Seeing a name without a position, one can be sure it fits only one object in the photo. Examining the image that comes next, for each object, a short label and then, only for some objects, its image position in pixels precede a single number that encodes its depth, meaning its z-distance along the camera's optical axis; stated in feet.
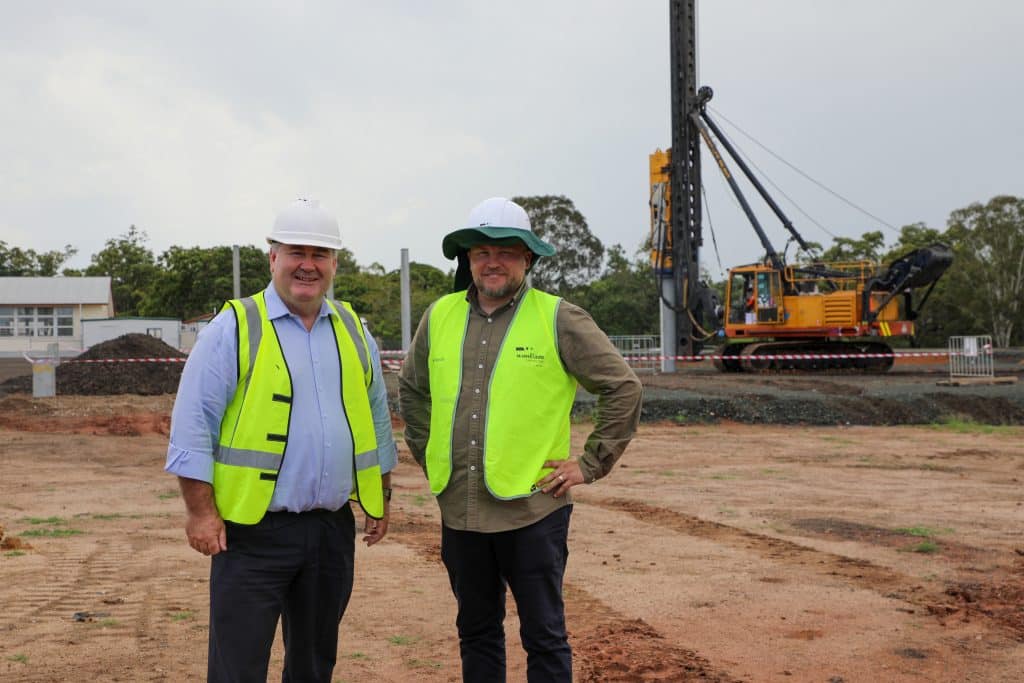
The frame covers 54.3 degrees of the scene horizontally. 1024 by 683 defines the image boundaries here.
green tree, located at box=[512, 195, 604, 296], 171.12
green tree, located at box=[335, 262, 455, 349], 155.74
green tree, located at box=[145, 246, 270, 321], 185.26
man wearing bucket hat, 10.91
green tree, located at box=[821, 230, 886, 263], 167.22
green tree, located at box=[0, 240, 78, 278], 234.99
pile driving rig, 85.81
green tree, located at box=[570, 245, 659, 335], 158.61
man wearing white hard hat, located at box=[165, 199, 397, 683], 9.68
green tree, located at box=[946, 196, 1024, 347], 149.18
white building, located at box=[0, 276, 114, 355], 159.02
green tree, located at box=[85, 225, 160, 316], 219.41
